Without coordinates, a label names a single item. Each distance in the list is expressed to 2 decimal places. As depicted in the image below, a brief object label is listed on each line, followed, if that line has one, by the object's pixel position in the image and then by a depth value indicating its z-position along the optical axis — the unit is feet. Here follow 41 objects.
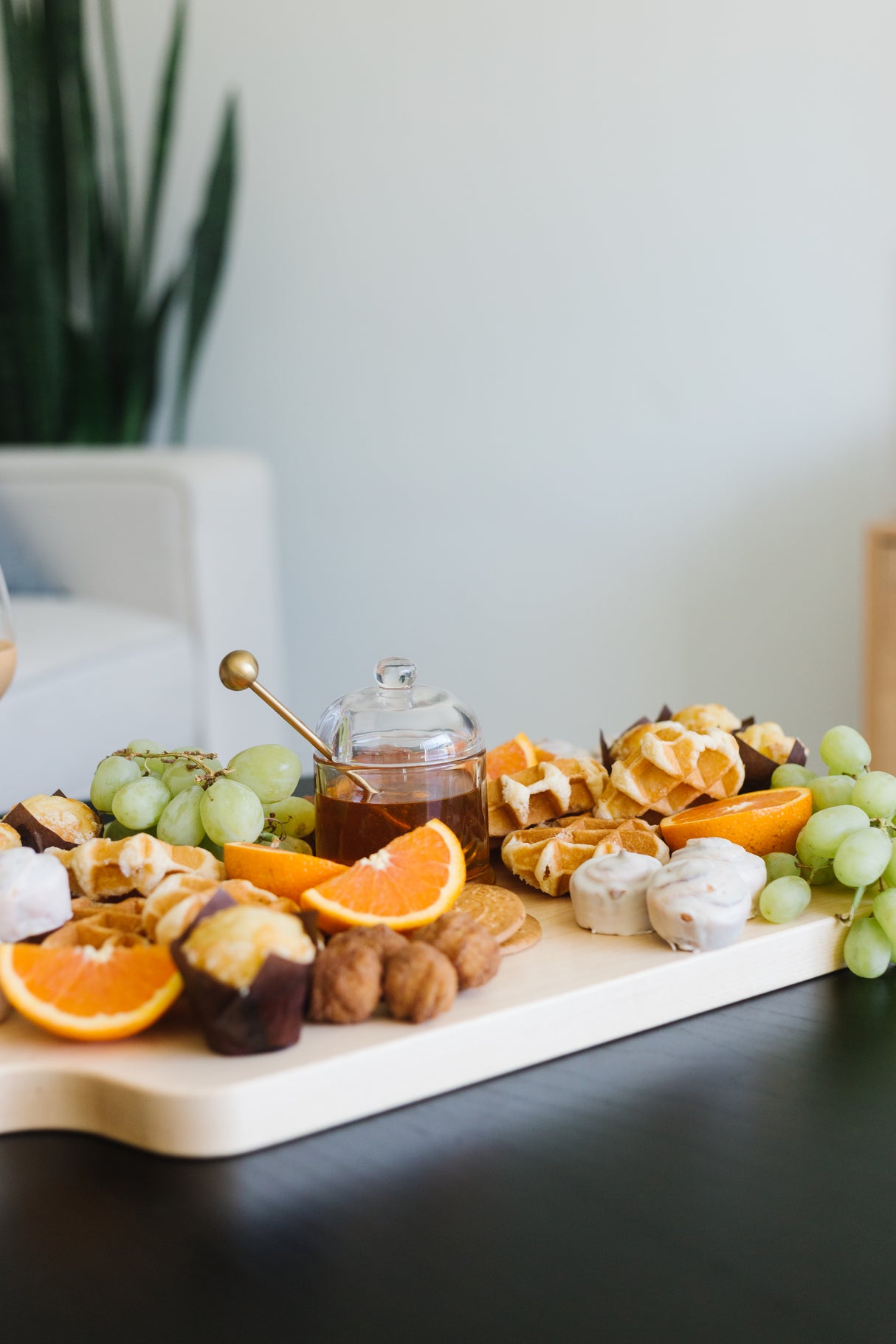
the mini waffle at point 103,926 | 2.19
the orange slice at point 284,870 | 2.41
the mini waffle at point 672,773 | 2.84
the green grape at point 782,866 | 2.59
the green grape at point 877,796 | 2.61
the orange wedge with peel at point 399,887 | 2.23
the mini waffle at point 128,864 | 2.42
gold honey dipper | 2.49
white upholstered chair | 6.34
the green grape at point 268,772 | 2.96
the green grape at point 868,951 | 2.39
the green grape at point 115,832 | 2.92
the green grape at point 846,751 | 2.87
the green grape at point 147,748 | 3.04
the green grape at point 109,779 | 2.92
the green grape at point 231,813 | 2.67
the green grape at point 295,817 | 2.97
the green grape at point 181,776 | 2.90
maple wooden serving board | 1.88
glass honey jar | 2.62
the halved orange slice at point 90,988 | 1.99
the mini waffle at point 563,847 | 2.63
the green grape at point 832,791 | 2.74
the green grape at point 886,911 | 2.36
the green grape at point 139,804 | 2.79
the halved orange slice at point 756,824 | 2.64
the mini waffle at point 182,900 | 2.07
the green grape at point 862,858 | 2.43
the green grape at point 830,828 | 2.54
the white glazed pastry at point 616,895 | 2.39
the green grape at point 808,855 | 2.57
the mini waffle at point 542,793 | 2.89
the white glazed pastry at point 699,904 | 2.27
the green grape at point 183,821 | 2.76
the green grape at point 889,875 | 2.50
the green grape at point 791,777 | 2.92
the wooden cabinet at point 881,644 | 6.52
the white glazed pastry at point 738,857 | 2.40
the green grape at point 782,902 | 2.40
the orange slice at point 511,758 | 3.18
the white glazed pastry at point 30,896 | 2.23
